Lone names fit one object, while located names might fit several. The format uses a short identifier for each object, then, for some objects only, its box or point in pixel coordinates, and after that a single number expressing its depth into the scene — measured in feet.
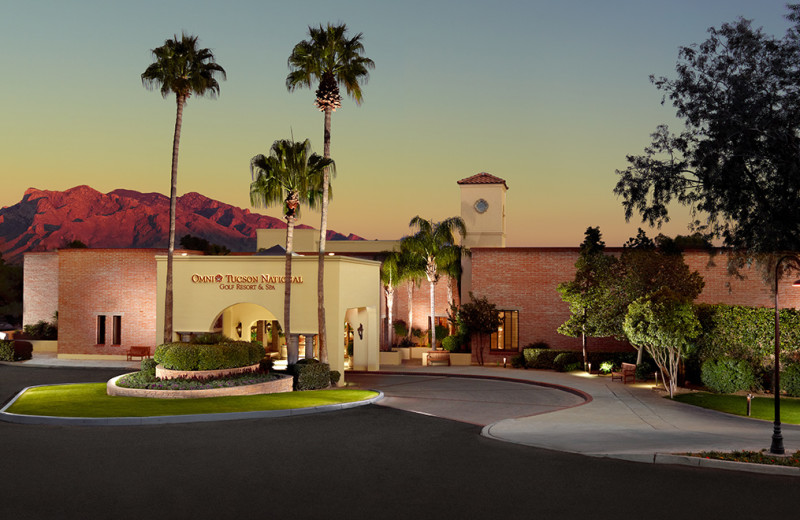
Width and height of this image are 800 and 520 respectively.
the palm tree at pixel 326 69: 87.45
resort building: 91.86
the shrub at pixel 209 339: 80.79
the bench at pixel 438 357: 113.60
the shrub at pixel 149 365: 79.97
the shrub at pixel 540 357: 106.52
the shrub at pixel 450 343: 115.44
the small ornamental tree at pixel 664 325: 75.51
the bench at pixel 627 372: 89.15
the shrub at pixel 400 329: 129.39
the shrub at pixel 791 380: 76.18
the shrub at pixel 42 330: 141.08
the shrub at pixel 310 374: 79.87
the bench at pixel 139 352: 115.24
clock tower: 169.48
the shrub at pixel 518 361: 109.70
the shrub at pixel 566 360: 104.22
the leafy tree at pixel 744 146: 71.41
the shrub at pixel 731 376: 76.18
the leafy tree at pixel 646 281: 94.43
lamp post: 41.50
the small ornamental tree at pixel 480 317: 111.75
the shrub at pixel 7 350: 117.50
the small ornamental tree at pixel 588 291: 97.60
